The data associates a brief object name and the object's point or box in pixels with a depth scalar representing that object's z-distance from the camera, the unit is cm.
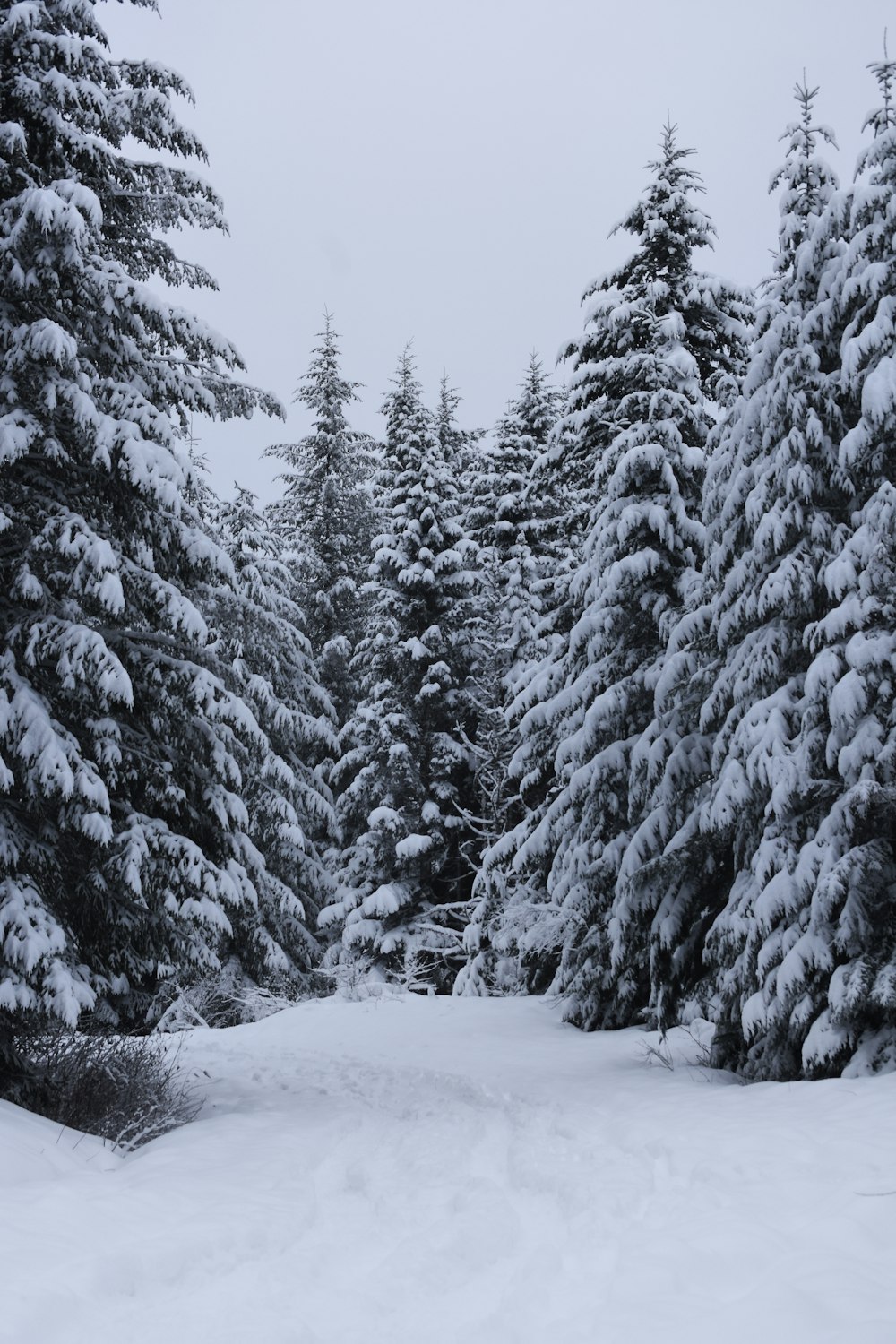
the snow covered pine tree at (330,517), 2562
